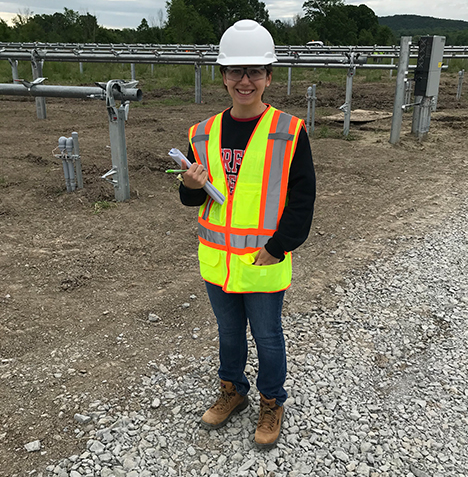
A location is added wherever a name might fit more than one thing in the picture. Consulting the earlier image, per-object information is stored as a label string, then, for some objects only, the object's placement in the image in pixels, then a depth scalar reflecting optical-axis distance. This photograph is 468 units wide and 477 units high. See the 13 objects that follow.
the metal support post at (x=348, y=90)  9.50
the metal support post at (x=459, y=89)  15.09
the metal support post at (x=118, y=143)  5.24
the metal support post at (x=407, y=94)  11.59
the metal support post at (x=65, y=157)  5.70
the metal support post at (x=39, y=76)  10.40
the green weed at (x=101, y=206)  5.59
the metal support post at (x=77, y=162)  5.74
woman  2.08
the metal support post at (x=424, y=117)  9.83
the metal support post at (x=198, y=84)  13.47
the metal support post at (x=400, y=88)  9.08
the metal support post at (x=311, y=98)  9.26
